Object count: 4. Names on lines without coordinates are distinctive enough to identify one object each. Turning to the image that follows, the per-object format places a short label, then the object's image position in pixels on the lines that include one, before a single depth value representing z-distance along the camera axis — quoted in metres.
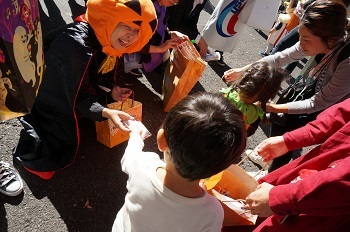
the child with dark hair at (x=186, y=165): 1.07
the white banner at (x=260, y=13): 3.33
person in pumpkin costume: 1.98
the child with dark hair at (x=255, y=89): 2.08
